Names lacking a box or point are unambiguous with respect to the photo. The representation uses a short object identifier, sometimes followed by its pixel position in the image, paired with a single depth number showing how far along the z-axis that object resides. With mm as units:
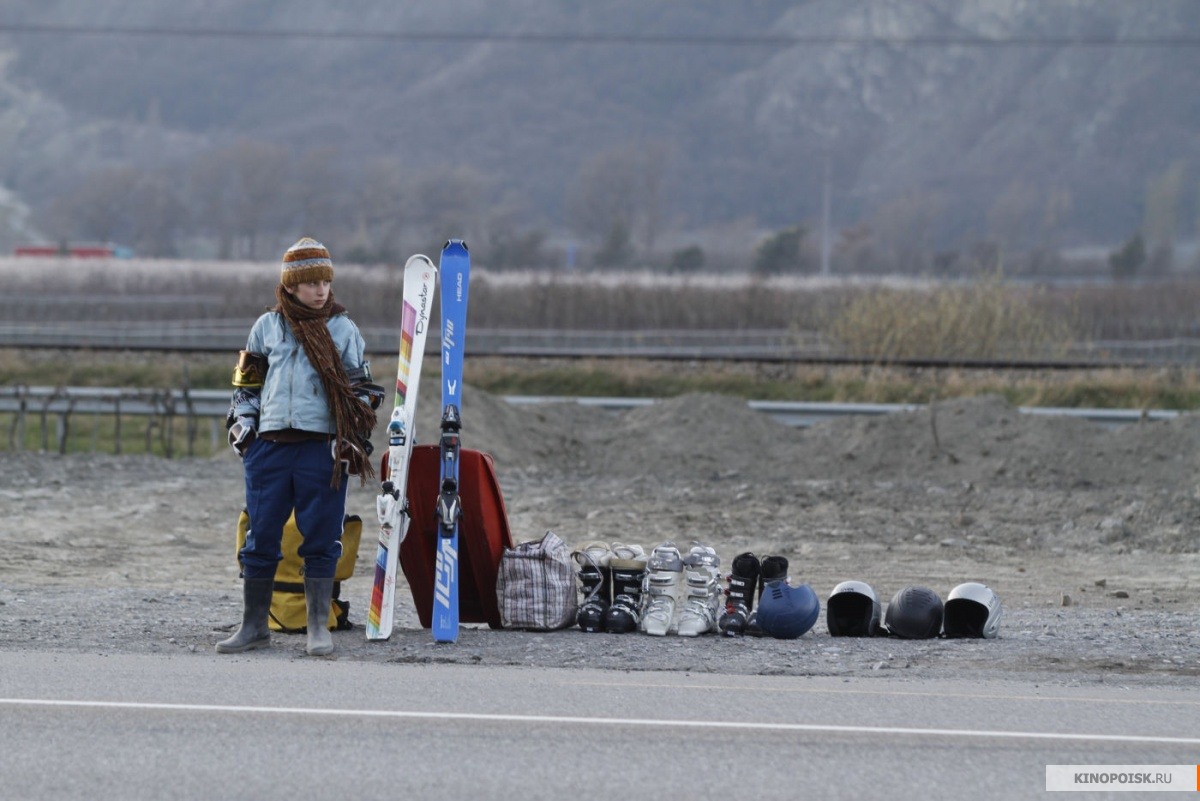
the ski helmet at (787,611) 16781
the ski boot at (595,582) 17203
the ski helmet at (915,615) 16984
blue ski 16156
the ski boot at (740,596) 17094
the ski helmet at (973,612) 17016
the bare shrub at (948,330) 52250
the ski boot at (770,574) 17031
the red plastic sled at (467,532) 16578
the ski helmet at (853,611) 17391
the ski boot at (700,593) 17094
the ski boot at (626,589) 17109
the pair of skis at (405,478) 16031
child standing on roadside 14969
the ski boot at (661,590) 17031
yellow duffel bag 16328
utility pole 163287
